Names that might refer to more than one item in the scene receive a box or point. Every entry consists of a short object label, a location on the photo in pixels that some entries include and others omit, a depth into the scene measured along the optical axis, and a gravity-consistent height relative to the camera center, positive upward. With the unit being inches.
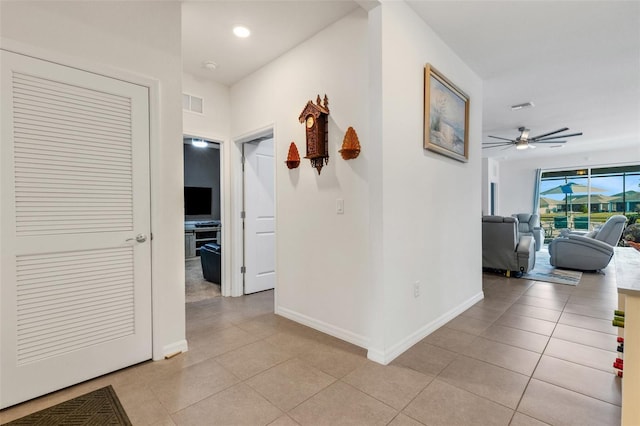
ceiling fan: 226.4 +53.7
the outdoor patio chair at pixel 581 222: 322.7 -15.6
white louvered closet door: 67.9 -4.1
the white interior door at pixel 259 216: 155.5 -3.7
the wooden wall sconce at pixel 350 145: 96.0 +20.0
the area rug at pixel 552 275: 177.6 -42.1
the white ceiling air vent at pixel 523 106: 177.9 +60.8
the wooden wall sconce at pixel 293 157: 117.6 +20.1
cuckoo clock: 106.3 +27.4
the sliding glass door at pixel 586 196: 297.7 +11.6
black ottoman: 171.2 -30.7
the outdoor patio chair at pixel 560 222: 337.3 -16.2
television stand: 269.4 -23.9
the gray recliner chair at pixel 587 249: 193.6 -27.1
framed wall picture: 102.3 +34.0
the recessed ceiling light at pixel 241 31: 106.2 +62.9
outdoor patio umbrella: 322.0 +19.6
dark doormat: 62.6 -43.4
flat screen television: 283.1 +8.1
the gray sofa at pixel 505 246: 184.9 -23.8
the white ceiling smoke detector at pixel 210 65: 129.8 +62.2
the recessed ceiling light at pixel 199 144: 280.0 +61.2
